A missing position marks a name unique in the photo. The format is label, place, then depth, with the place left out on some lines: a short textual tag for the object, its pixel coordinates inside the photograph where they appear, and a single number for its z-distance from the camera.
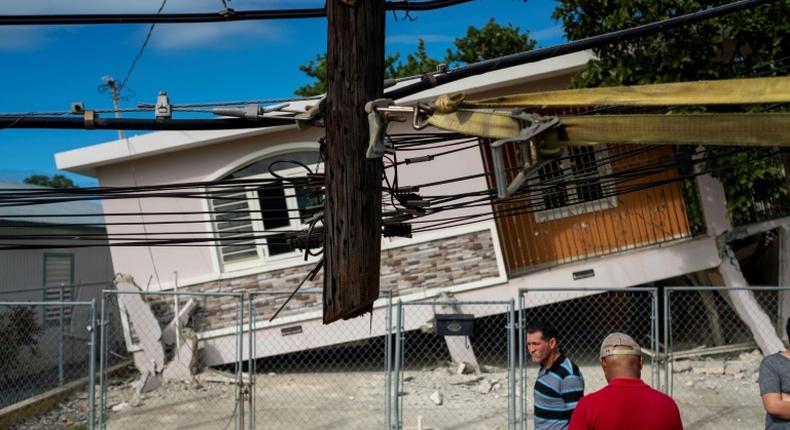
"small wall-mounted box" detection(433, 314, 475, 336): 9.48
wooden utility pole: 4.41
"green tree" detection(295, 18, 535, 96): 24.00
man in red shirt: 3.94
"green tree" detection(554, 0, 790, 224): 10.87
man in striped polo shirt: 5.27
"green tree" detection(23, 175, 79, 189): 42.54
